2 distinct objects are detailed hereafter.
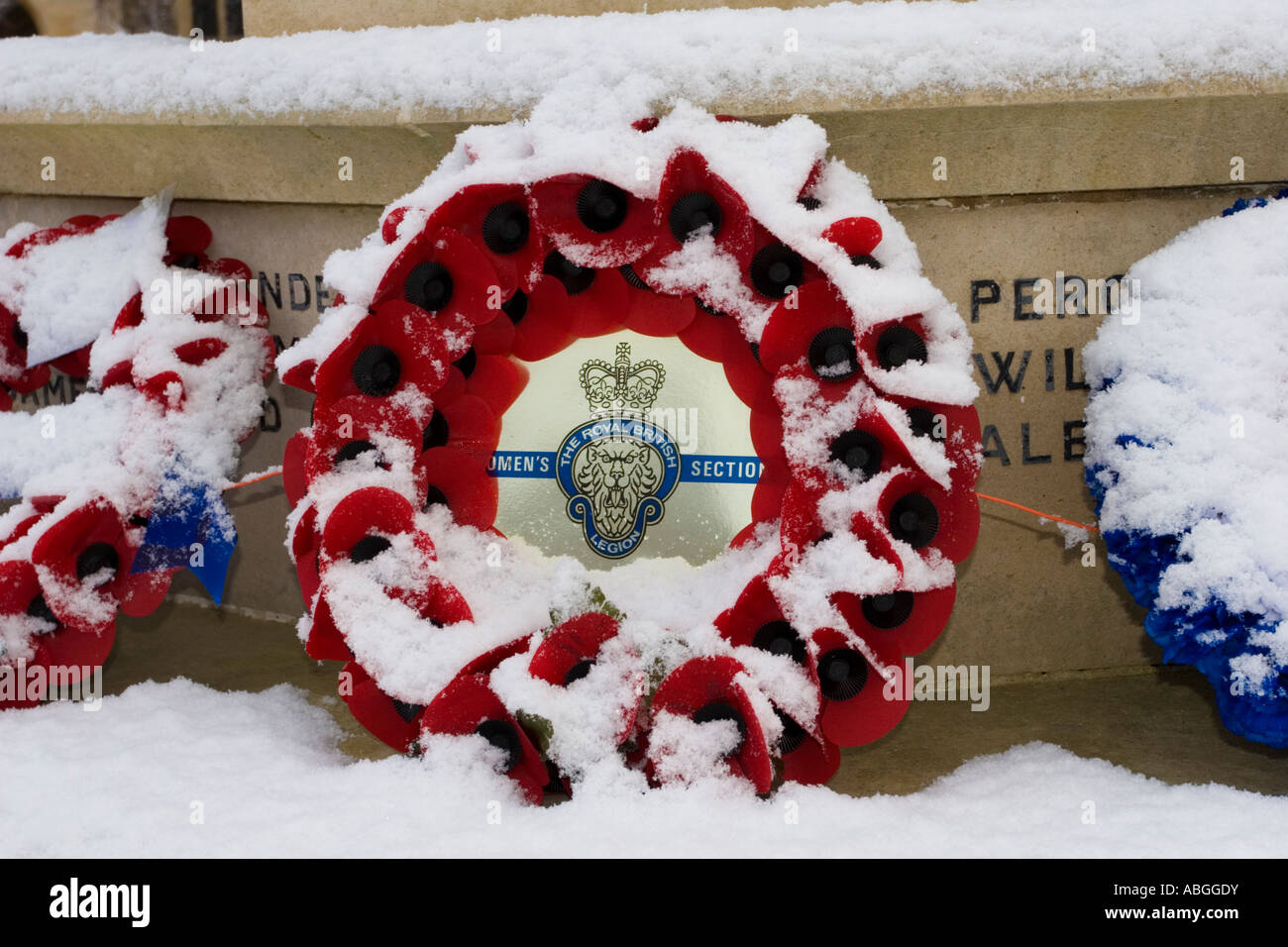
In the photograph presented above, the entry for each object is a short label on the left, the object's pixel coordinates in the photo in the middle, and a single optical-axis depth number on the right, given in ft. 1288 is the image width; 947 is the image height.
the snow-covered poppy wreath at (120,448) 7.10
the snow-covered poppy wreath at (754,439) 6.69
